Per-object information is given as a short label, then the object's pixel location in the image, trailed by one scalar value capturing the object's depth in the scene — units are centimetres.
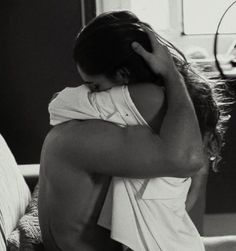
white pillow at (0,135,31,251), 161
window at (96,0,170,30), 358
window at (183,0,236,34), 361
